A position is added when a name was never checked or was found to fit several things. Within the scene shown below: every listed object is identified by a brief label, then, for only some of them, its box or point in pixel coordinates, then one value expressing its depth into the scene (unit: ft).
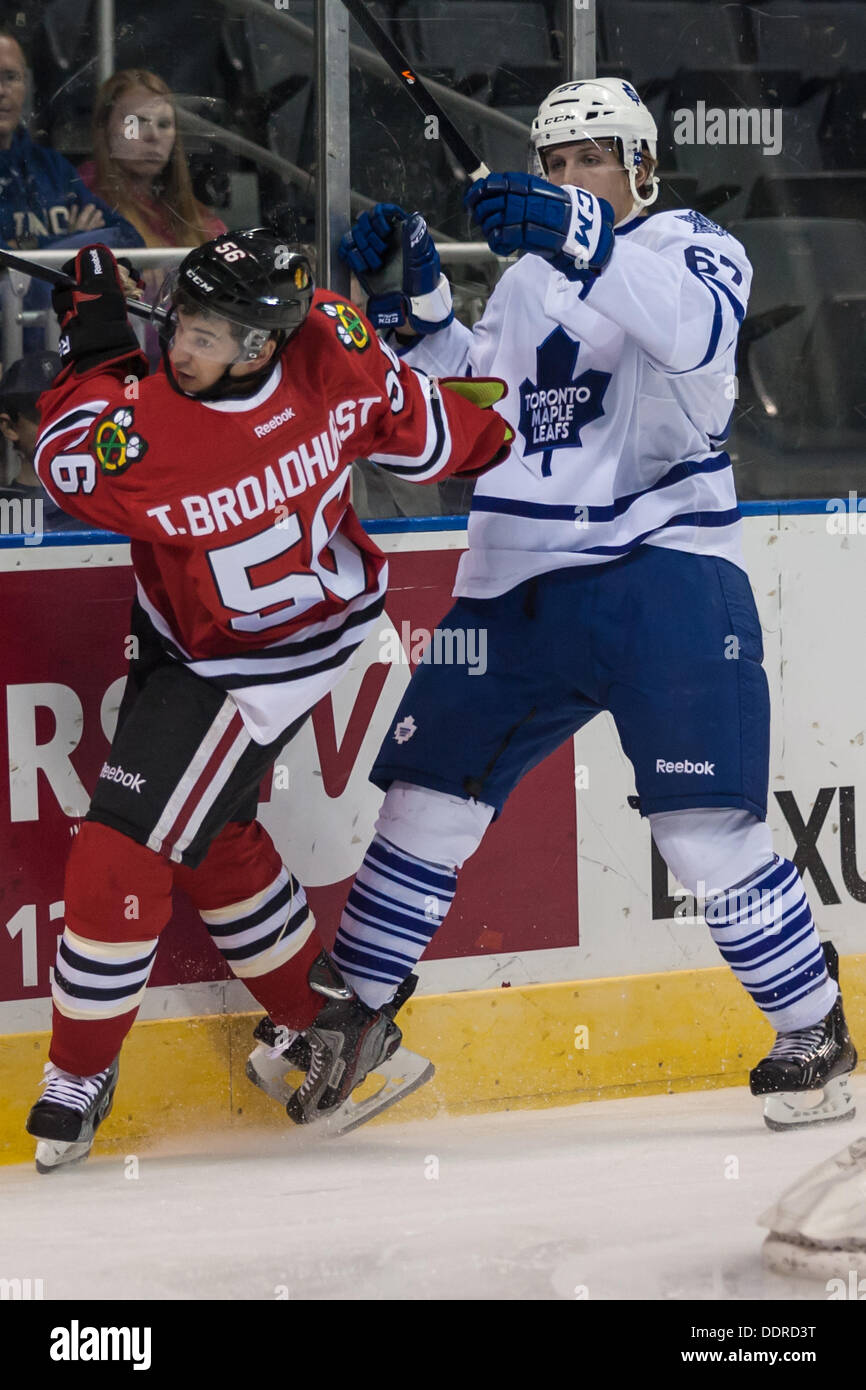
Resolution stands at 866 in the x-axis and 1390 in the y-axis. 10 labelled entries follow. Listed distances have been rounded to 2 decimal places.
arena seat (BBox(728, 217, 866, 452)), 23.31
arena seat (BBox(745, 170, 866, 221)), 23.27
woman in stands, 19.66
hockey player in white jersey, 18.37
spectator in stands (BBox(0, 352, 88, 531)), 19.52
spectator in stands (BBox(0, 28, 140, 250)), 19.16
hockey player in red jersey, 16.53
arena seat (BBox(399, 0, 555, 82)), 21.29
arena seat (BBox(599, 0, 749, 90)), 22.16
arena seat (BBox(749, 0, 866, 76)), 23.00
